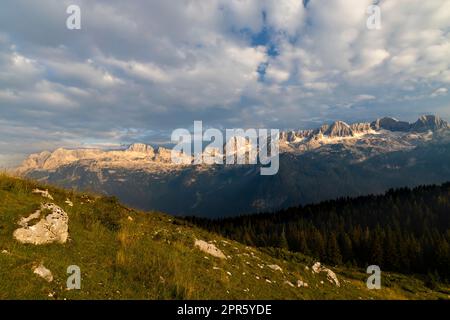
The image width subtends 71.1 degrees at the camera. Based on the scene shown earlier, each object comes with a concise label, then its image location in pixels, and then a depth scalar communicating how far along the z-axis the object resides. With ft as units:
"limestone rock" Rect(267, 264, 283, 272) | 80.34
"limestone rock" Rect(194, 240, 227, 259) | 75.18
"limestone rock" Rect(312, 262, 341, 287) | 86.31
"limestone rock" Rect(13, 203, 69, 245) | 51.96
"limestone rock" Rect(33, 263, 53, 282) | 43.83
